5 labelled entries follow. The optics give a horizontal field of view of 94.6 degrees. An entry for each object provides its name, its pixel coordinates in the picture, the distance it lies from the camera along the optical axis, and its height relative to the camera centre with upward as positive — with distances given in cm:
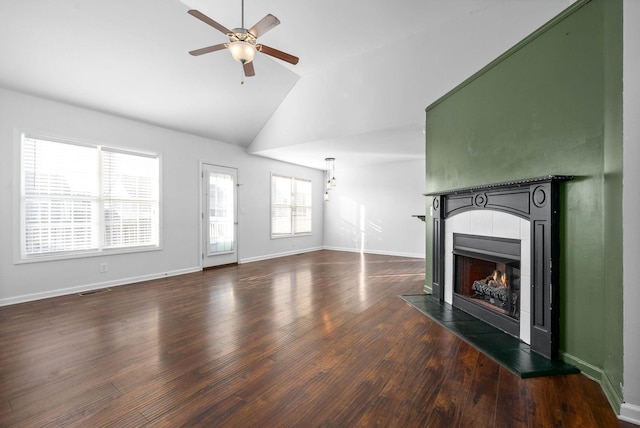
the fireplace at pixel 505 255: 232 -40
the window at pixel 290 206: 797 +24
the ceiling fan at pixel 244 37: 261 +162
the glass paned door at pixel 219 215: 623 -1
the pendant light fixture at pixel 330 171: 778 +137
